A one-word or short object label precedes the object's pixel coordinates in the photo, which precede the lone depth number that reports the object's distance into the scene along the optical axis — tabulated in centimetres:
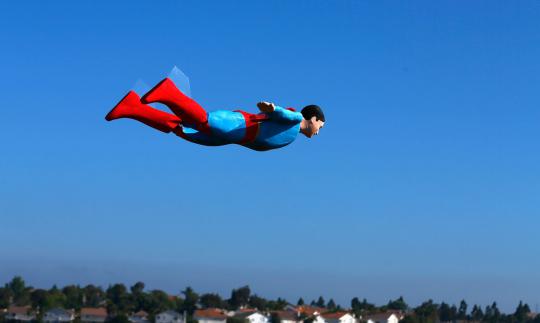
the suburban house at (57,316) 17338
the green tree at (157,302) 17538
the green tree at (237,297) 19850
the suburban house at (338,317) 19050
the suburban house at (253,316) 17809
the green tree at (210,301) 19112
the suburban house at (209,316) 17450
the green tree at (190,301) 18200
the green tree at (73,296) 18762
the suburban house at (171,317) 17462
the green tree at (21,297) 19455
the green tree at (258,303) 19775
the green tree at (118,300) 17338
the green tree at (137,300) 17538
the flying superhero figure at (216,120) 1189
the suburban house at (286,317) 18338
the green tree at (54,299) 17875
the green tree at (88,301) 19512
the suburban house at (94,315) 17316
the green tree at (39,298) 17938
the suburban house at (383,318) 19112
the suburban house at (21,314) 17362
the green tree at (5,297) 19185
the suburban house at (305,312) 18865
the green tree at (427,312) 18450
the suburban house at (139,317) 17200
